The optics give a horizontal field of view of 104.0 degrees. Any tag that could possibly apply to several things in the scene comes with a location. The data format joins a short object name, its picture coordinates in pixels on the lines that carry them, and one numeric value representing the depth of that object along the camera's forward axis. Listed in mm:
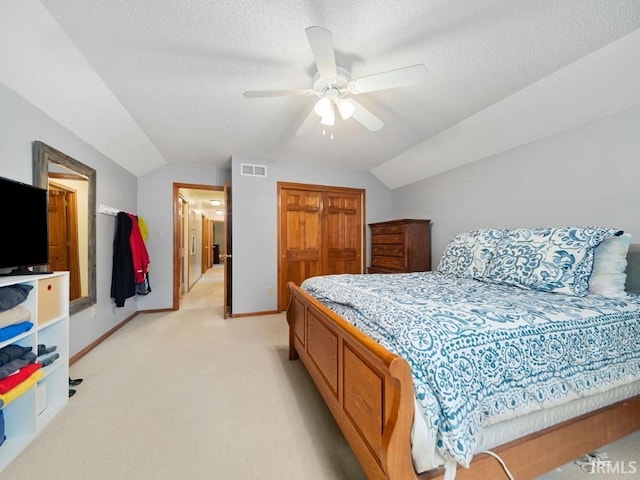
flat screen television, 1452
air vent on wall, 3756
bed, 870
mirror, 1994
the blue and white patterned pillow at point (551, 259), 1640
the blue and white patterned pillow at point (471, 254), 2232
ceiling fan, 1353
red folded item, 1237
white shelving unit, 1418
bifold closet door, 4031
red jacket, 3256
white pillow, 1575
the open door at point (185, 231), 4039
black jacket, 3059
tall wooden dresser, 3537
